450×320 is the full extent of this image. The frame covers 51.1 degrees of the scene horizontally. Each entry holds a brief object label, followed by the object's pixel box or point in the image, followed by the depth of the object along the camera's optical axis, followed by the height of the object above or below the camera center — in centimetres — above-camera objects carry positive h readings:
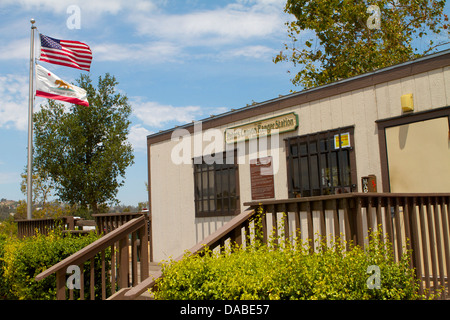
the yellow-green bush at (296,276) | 306 -48
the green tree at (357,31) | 1638 +627
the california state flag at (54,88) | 1191 +327
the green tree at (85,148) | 2380 +336
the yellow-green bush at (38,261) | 583 -59
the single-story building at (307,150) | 597 +84
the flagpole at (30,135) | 1146 +197
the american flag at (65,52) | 1198 +417
